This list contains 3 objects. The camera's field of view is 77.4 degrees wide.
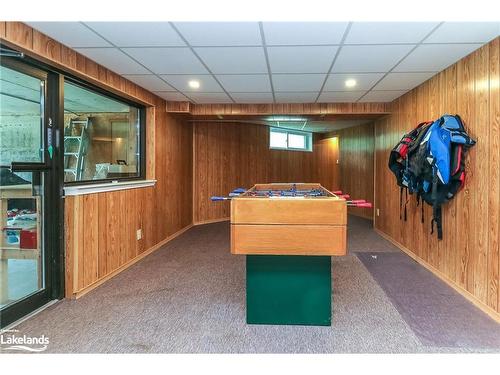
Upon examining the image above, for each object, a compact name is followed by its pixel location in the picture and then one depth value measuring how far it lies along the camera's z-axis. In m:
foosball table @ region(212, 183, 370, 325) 2.13
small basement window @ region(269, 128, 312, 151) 8.41
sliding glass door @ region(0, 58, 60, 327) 2.39
